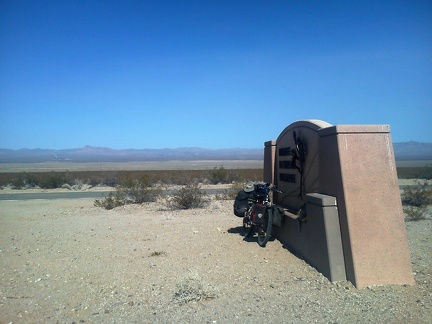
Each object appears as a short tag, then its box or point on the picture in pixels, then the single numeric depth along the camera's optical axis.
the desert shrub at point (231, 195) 19.20
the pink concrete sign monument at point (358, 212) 6.00
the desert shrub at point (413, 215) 11.75
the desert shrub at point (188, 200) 16.02
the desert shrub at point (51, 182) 34.81
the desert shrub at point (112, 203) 17.01
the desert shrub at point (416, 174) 38.88
